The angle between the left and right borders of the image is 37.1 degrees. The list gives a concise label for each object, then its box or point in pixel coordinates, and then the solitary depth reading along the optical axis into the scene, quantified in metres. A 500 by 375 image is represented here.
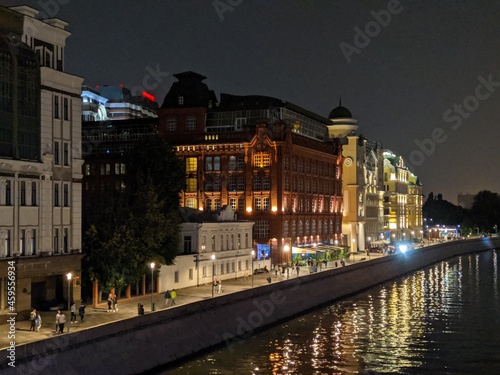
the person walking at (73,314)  49.19
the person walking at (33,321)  45.56
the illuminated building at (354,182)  149.62
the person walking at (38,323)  45.06
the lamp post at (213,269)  75.71
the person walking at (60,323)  43.75
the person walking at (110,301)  56.39
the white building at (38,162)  49.47
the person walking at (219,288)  67.64
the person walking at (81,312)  50.06
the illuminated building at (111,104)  169.84
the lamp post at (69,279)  50.43
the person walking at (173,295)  59.03
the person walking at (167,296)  58.95
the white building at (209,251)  72.94
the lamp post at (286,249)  106.69
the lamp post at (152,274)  60.35
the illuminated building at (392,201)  189.88
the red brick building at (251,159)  108.00
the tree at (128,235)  59.25
